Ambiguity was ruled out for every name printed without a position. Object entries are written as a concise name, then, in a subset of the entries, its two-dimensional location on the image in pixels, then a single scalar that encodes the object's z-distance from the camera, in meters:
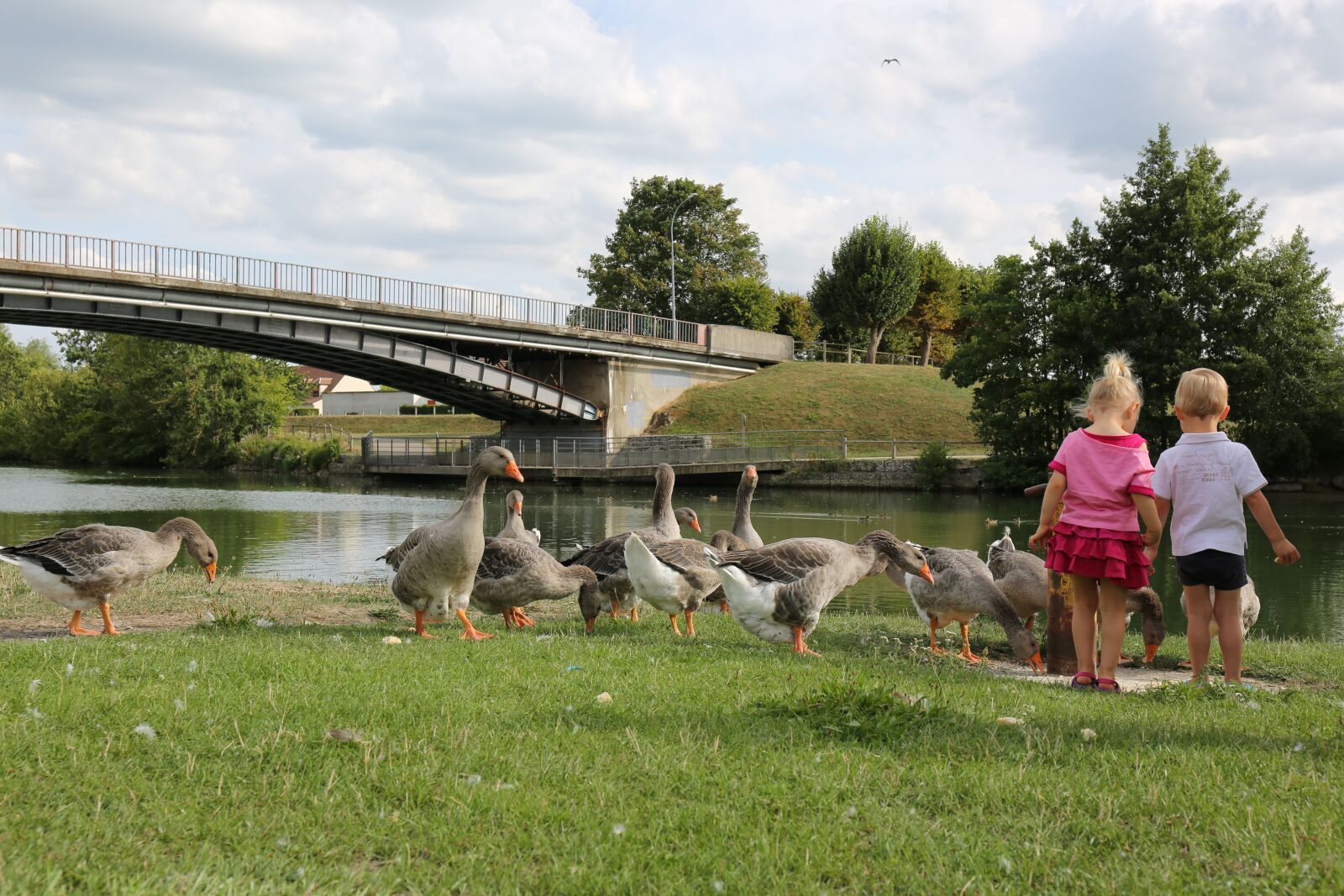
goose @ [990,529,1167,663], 11.27
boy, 8.16
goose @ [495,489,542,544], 15.11
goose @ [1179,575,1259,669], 11.99
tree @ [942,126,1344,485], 45.34
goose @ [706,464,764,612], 14.92
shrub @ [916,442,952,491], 51.72
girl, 8.29
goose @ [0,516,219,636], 10.78
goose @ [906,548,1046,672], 10.59
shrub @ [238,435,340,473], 69.12
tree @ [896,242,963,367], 99.56
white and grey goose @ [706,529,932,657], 9.70
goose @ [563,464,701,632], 12.12
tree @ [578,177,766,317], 97.12
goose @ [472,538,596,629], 11.48
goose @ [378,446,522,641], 10.47
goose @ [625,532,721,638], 10.88
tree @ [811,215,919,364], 89.69
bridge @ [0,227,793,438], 41.12
